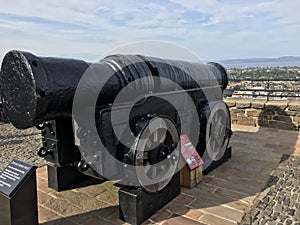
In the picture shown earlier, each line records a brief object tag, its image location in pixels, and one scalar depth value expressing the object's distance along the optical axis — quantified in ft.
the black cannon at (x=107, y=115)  6.79
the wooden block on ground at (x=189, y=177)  11.03
